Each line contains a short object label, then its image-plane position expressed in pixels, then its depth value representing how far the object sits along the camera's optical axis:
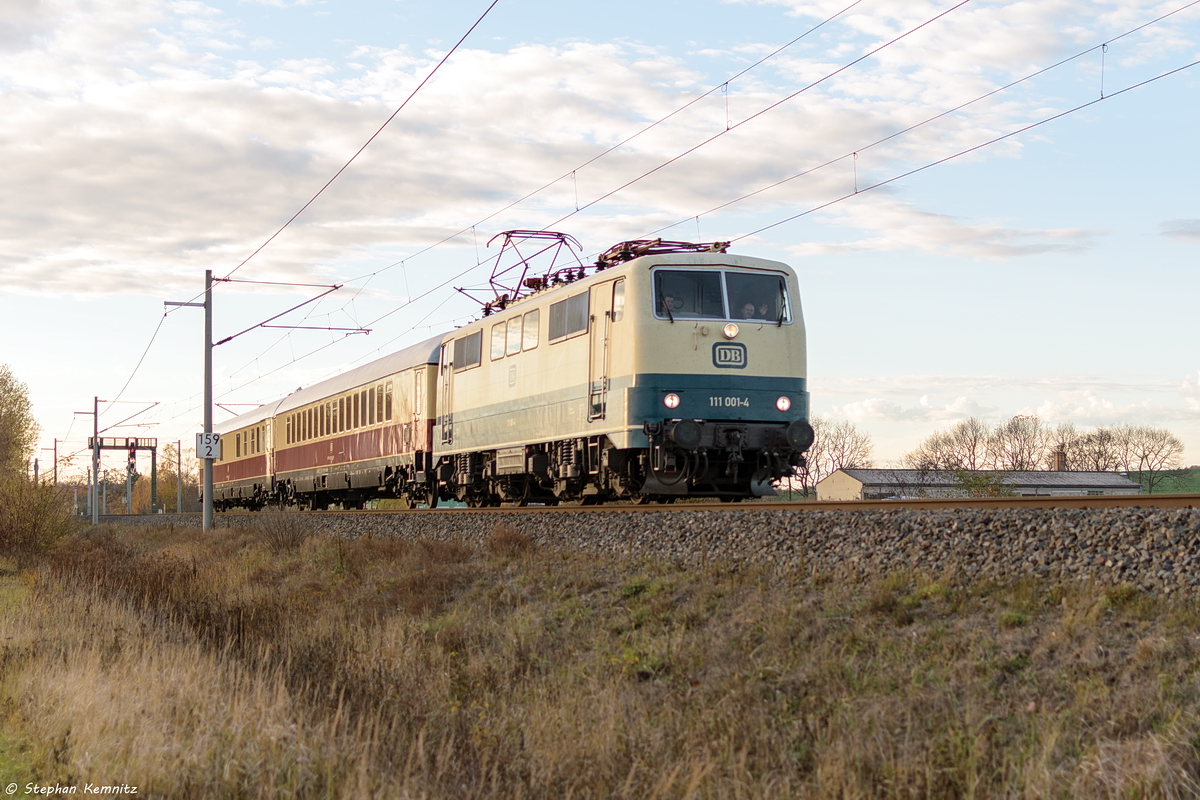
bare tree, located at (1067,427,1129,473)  113.81
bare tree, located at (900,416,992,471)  108.02
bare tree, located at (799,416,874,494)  112.12
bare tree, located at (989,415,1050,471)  110.06
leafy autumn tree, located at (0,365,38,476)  79.94
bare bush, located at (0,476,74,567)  27.00
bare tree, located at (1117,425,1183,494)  114.25
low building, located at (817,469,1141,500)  72.31
